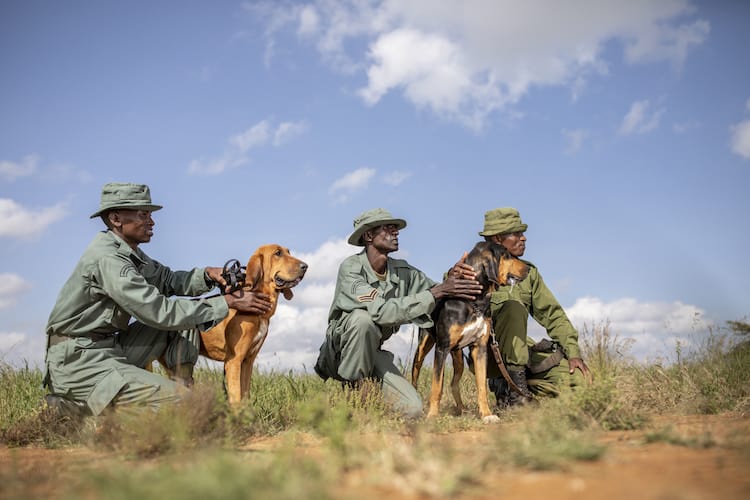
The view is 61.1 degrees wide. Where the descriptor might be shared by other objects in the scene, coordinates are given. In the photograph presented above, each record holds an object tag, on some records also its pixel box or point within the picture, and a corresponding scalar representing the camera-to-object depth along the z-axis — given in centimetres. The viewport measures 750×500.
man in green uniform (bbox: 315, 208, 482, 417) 670
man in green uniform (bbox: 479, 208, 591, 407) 737
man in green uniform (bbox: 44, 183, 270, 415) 574
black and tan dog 675
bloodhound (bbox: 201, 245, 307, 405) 607
